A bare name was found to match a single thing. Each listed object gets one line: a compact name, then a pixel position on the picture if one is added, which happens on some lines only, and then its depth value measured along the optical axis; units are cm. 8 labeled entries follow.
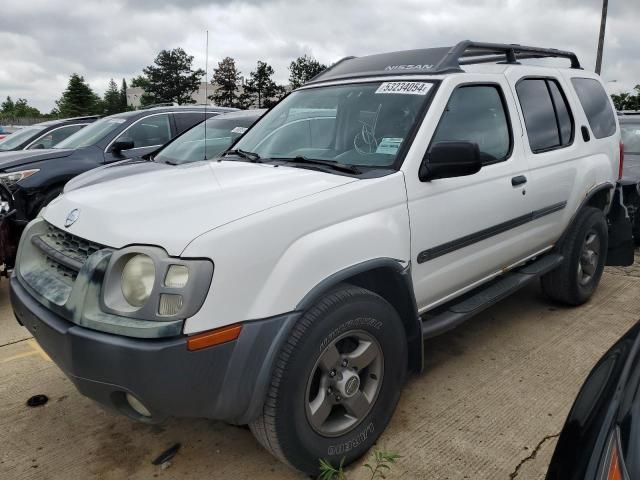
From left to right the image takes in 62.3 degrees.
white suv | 193
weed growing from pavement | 229
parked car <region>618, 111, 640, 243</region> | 545
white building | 8042
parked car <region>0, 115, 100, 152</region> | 927
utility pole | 1814
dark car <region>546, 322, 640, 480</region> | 122
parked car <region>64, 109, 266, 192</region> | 486
